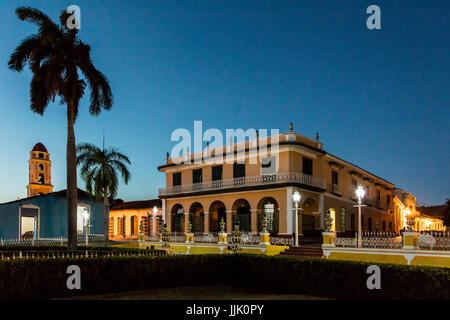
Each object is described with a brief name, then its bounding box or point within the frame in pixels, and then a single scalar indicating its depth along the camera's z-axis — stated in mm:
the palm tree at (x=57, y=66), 17547
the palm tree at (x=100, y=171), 30562
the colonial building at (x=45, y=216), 33469
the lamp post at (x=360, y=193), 17484
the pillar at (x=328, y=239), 18234
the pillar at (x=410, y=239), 15602
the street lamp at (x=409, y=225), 15788
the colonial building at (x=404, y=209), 49434
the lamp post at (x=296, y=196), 21594
